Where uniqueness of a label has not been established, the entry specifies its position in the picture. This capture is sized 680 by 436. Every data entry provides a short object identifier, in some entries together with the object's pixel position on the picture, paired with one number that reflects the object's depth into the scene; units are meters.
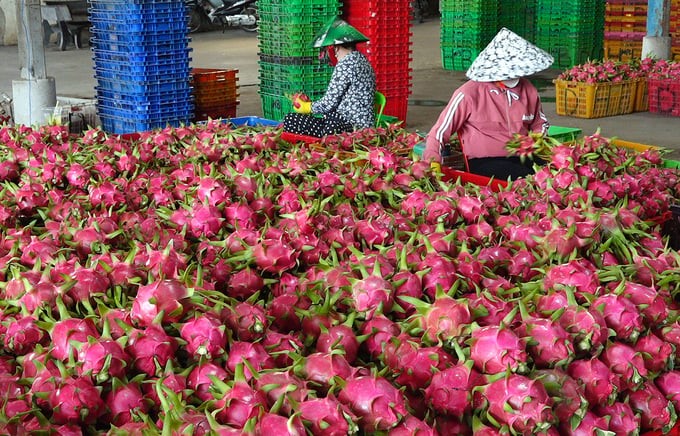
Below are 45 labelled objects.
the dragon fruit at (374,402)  1.29
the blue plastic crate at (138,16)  6.43
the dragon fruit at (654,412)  1.49
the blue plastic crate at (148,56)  6.47
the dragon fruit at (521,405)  1.32
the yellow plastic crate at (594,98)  8.58
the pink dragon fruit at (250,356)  1.42
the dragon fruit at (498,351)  1.42
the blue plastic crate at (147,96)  6.55
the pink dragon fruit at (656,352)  1.57
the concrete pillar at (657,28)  9.66
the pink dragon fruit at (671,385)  1.54
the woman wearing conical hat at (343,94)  5.38
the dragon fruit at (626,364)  1.51
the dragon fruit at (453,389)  1.38
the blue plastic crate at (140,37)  6.44
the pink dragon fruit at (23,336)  1.58
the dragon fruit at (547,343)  1.48
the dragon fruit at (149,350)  1.44
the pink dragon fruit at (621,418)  1.43
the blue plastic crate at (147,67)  6.50
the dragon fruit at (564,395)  1.39
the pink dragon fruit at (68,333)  1.49
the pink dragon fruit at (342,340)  1.51
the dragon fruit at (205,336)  1.44
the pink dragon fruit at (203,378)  1.39
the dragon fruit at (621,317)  1.60
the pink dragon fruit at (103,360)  1.39
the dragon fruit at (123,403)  1.37
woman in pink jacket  4.00
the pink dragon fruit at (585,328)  1.54
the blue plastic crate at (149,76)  6.52
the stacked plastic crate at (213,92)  7.30
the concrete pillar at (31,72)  6.86
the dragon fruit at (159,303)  1.51
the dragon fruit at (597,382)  1.46
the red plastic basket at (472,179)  3.02
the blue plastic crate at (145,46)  6.46
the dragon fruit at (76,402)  1.34
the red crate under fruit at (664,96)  8.66
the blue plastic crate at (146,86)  6.53
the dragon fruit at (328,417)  1.25
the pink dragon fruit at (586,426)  1.38
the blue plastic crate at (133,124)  6.63
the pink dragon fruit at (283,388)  1.28
